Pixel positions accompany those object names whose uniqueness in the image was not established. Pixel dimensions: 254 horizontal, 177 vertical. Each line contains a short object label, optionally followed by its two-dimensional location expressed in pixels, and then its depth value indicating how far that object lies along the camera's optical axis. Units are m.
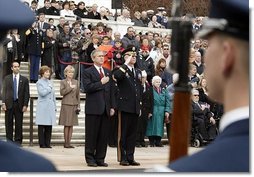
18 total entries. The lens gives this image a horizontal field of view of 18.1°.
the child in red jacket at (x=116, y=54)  17.02
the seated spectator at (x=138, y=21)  31.03
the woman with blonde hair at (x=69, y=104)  16.50
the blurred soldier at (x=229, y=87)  2.19
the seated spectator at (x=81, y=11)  28.00
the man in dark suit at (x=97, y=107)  13.28
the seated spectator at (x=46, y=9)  26.78
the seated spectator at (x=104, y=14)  29.76
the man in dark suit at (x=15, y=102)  16.52
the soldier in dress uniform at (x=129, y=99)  13.66
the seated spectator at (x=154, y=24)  31.25
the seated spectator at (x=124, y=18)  30.33
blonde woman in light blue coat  16.34
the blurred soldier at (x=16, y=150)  2.47
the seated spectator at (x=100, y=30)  23.22
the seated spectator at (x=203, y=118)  18.28
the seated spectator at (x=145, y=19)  31.84
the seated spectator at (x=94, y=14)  28.35
